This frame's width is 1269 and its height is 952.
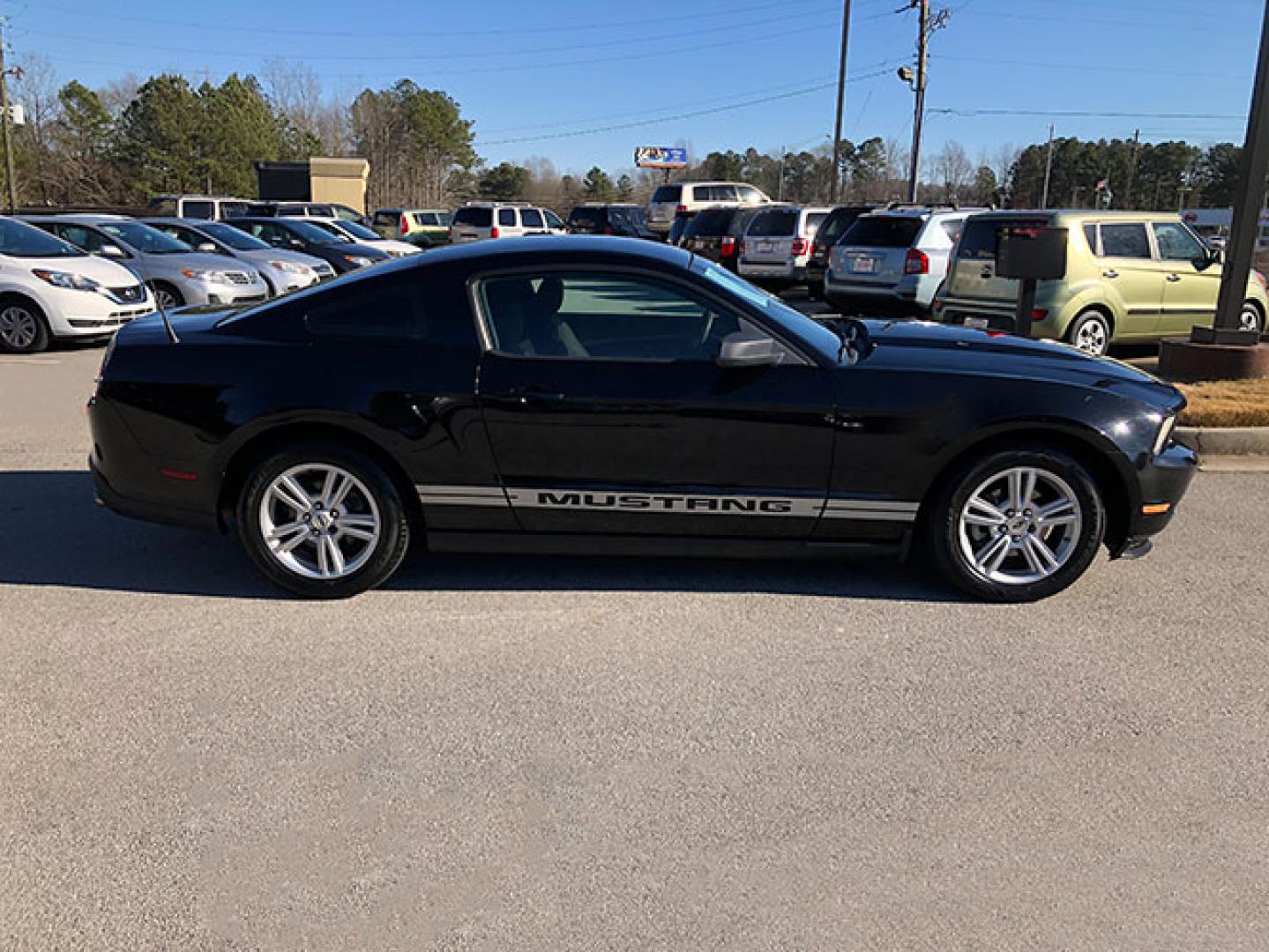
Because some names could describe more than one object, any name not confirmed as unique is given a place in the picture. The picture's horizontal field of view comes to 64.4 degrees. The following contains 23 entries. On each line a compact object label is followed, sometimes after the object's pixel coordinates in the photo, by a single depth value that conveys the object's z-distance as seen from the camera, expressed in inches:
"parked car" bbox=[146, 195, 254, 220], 1149.7
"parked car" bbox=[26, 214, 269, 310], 523.8
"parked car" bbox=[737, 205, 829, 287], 713.0
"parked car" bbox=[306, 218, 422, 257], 791.1
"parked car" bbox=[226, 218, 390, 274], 717.3
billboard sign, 2583.7
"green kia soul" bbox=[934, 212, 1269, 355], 395.9
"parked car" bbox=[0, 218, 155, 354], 451.8
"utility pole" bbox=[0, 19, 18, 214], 1660.9
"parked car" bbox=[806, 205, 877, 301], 685.9
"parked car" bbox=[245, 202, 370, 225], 1128.2
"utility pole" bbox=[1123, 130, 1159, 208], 3084.2
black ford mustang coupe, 169.3
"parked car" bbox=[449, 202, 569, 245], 1082.7
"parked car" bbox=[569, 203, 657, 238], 1179.9
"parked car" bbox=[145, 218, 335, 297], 588.7
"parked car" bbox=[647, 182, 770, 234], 1304.1
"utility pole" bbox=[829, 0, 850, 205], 1433.3
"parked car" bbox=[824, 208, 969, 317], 502.9
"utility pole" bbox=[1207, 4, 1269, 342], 340.2
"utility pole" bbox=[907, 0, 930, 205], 1269.7
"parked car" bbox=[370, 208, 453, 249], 1225.4
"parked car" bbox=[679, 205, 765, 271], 857.5
